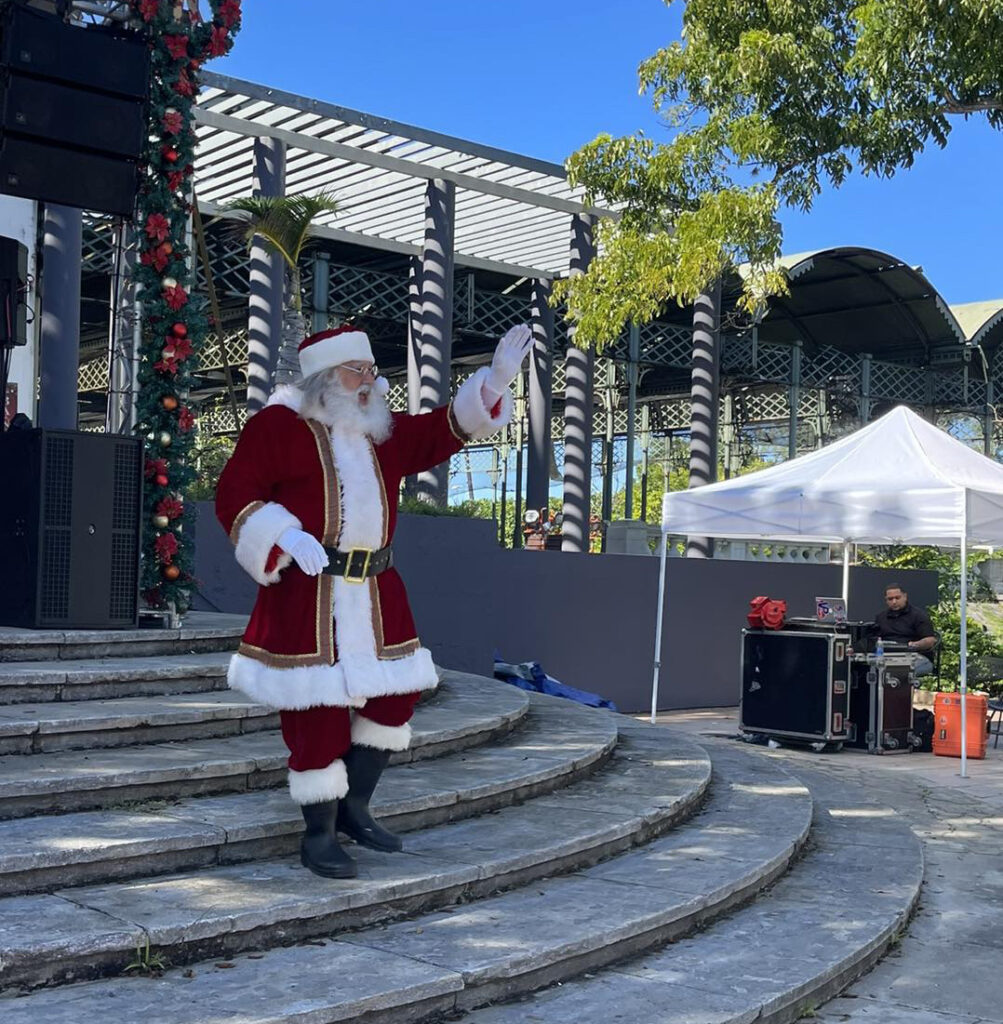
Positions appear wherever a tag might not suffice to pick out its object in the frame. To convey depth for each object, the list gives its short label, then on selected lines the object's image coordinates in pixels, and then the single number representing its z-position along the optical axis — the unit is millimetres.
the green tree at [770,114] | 9320
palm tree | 12242
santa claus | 4172
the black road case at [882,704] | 10648
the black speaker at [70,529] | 6668
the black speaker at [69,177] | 7309
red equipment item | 10953
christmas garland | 7336
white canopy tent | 9781
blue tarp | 10984
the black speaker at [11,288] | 8195
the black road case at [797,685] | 10523
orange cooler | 10414
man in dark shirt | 11415
